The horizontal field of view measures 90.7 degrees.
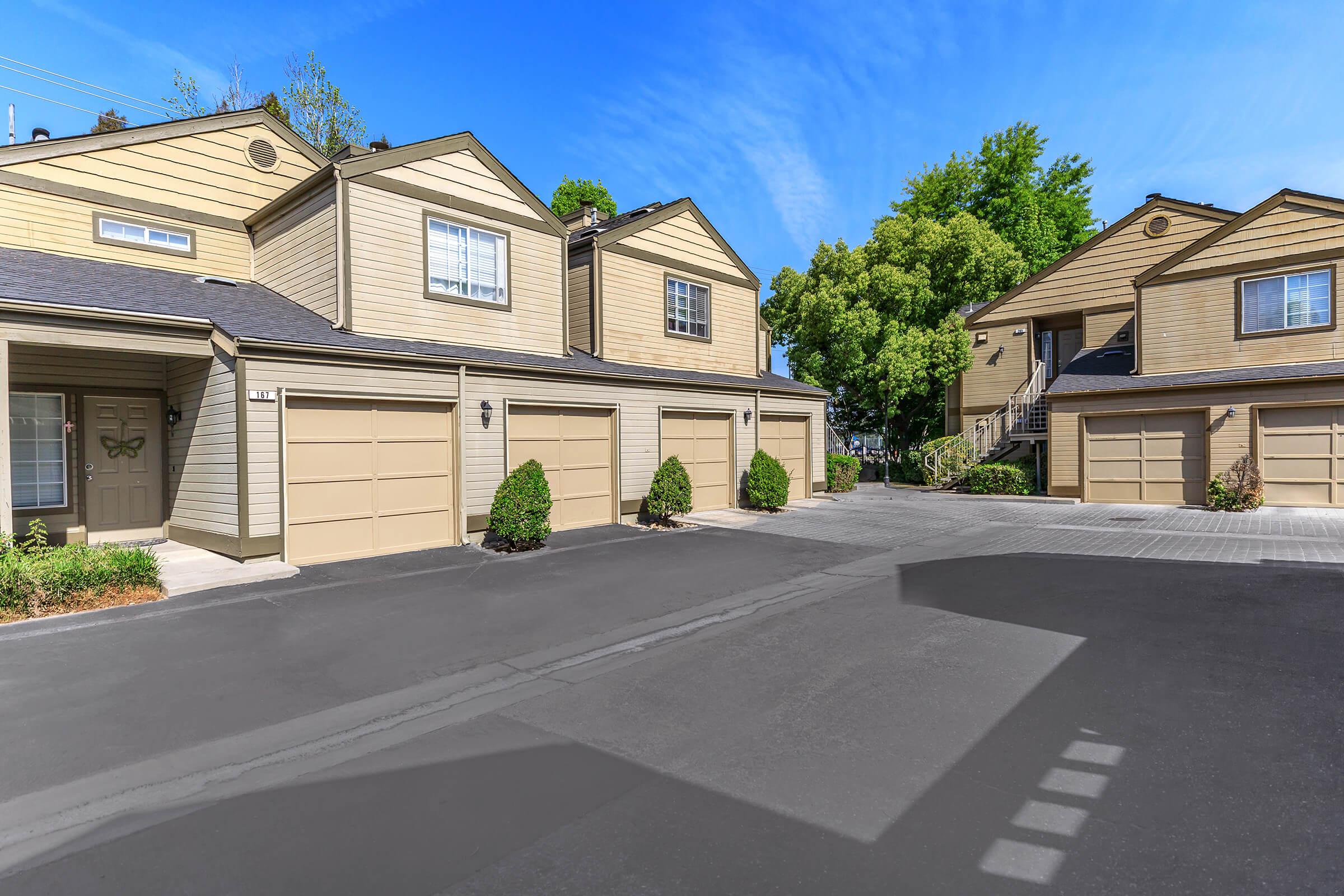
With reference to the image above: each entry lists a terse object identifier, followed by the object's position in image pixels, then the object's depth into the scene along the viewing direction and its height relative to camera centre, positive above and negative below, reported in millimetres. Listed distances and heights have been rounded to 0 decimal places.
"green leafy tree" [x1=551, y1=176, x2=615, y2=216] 33094 +12483
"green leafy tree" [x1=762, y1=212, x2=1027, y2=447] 22109 +4723
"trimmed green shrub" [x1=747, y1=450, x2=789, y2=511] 15414 -979
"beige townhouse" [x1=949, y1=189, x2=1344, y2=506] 14719 +1781
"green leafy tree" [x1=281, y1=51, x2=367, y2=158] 26125 +13531
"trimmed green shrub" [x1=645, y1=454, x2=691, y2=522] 13273 -1024
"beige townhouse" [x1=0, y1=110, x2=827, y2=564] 9070 +1426
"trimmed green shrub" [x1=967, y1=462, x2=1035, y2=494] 18672 -1138
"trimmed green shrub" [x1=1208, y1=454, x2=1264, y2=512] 14703 -1131
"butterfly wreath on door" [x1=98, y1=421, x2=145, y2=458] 10492 -3
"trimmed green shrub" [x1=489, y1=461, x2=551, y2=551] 10484 -1049
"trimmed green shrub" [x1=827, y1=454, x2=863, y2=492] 21375 -1096
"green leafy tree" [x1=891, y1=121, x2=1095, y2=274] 32219 +12420
